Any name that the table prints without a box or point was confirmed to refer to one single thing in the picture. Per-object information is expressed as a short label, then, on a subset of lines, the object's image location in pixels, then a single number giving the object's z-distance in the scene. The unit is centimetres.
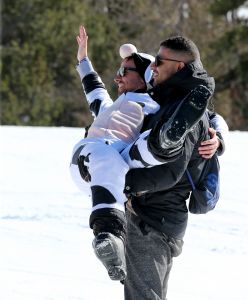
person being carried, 638
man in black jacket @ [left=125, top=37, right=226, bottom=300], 679
